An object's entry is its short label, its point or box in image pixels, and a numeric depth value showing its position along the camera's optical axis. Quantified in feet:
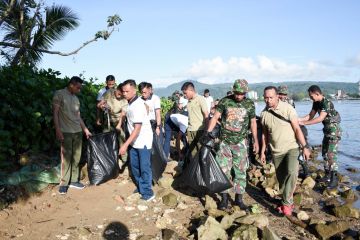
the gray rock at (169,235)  14.44
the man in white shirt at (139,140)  17.08
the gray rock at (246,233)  13.56
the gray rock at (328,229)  15.52
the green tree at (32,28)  29.63
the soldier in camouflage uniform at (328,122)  21.27
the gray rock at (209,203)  17.56
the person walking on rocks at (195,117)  21.55
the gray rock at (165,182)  20.52
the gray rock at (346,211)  18.35
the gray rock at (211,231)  13.94
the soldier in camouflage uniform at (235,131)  16.66
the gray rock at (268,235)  13.34
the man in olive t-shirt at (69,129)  18.03
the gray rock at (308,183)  23.73
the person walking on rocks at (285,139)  16.75
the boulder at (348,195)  22.17
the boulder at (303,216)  17.20
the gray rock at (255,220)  14.70
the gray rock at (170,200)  18.28
